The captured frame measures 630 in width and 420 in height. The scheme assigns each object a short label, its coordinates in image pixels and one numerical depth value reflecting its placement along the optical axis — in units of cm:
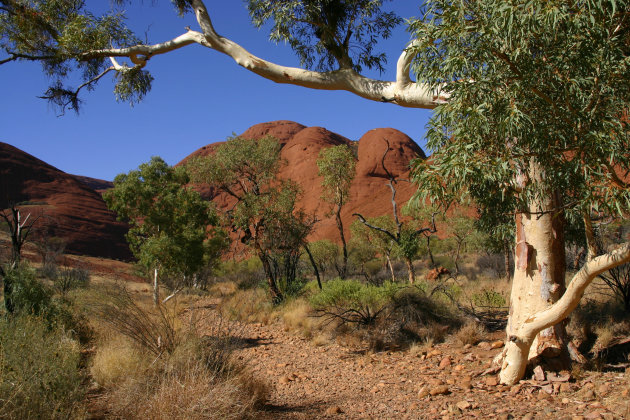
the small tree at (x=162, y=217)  1202
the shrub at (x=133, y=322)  466
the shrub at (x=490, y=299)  896
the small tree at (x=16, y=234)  1276
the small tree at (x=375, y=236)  2047
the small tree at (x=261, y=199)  1236
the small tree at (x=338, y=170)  2075
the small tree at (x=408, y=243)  1210
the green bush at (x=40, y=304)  725
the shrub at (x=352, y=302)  812
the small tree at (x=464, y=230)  1970
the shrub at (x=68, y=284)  1237
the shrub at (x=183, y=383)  328
